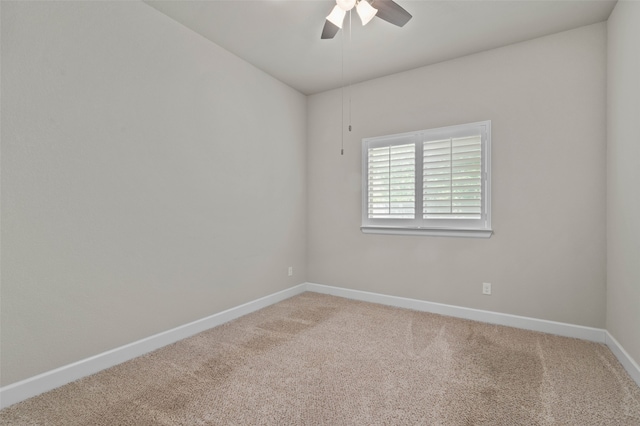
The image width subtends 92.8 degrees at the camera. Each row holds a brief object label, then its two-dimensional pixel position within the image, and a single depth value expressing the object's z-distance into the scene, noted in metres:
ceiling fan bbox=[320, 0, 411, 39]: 2.01
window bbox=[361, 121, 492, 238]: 3.08
